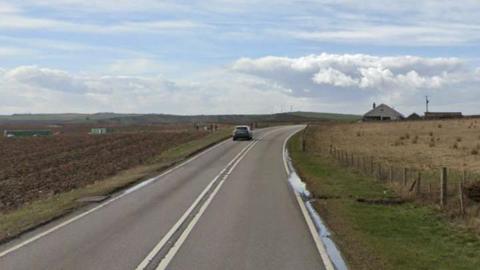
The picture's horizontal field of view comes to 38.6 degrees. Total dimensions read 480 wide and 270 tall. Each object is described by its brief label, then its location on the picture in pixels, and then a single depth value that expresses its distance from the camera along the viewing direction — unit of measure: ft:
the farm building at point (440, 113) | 508.53
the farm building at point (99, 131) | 334.24
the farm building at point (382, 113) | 505.25
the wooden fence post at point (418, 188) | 61.88
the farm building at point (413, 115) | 494.71
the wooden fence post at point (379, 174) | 79.79
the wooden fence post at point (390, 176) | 76.18
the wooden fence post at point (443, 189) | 54.60
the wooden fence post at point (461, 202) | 49.85
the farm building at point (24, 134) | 305.79
